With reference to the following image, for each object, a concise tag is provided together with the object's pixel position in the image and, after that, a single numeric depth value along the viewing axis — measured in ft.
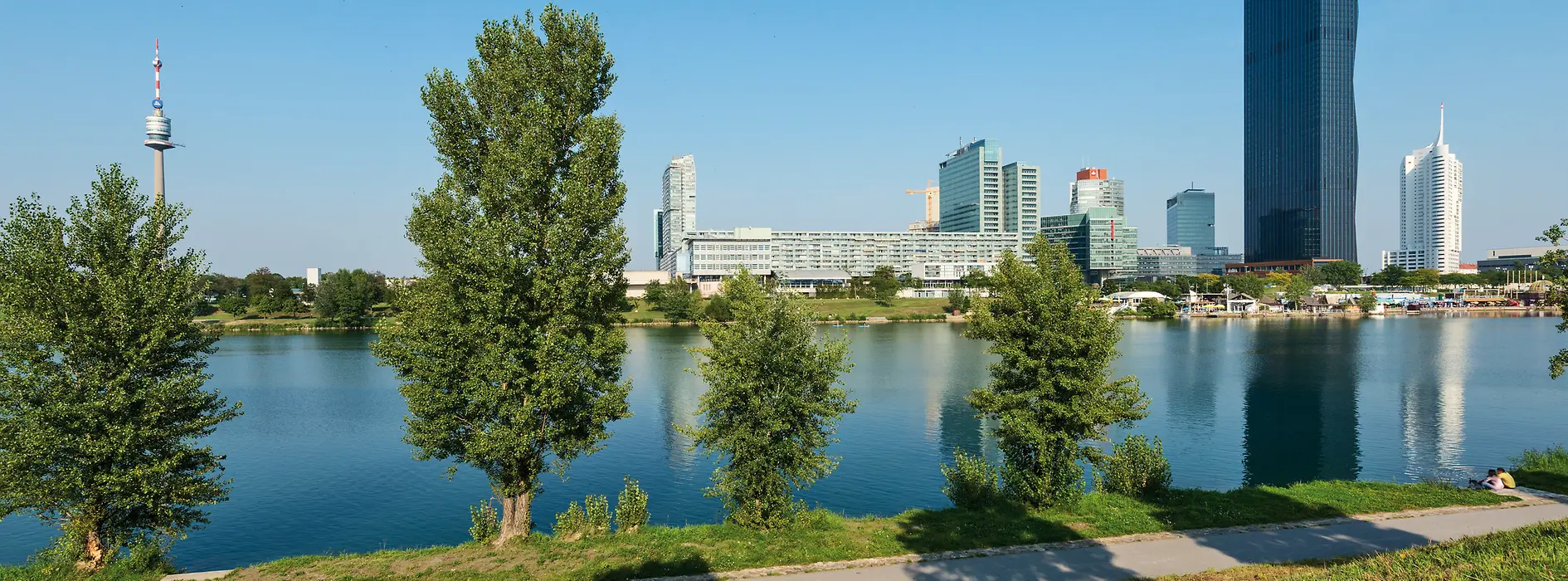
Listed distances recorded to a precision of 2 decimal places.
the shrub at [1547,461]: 107.86
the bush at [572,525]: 81.97
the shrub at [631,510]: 84.74
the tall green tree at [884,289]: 625.00
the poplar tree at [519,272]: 81.30
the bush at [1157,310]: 619.71
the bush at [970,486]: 92.32
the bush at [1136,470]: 94.53
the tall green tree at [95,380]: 72.79
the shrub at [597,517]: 82.84
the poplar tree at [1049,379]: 91.09
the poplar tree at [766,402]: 81.82
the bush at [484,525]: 83.20
